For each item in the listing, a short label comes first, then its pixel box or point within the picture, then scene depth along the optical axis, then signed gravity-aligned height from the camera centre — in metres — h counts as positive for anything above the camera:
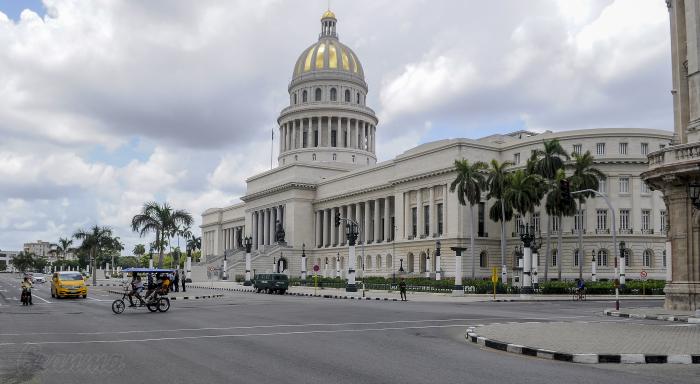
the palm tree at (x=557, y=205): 60.00 +4.47
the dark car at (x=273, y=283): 54.94 -2.56
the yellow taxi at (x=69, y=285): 40.44 -2.08
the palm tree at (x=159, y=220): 87.31 +4.18
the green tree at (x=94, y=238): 101.31 +2.00
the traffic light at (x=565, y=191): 31.75 +3.00
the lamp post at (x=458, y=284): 48.81 -2.28
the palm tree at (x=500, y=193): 66.81 +6.14
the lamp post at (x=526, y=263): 48.44 -0.72
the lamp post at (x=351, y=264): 53.84 -1.01
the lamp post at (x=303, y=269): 75.46 -1.94
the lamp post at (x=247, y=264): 71.79 -1.38
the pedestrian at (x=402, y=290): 42.69 -2.43
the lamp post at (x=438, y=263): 62.71 -0.98
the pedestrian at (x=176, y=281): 52.04 -2.39
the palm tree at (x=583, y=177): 61.34 +7.06
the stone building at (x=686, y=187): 27.08 +2.77
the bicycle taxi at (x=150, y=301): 28.03 -2.16
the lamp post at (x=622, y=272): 52.06 -1.44
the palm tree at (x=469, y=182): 68.31 +7.39
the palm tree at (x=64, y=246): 173.50 +1.24
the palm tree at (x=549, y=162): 63.78 +8.73
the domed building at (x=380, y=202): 69.38 +7.16
